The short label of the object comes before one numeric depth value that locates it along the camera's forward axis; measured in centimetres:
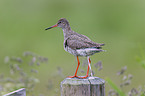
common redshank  741
